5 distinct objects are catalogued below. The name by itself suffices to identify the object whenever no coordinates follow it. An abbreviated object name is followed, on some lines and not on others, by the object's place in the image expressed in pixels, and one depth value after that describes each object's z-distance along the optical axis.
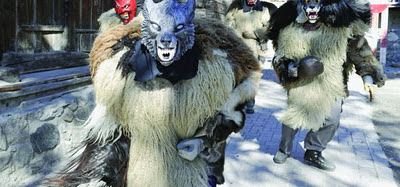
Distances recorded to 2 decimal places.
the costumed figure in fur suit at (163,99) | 2.56
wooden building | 5.32
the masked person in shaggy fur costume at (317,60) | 4.61
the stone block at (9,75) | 4.80
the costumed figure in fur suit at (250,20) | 8.36
